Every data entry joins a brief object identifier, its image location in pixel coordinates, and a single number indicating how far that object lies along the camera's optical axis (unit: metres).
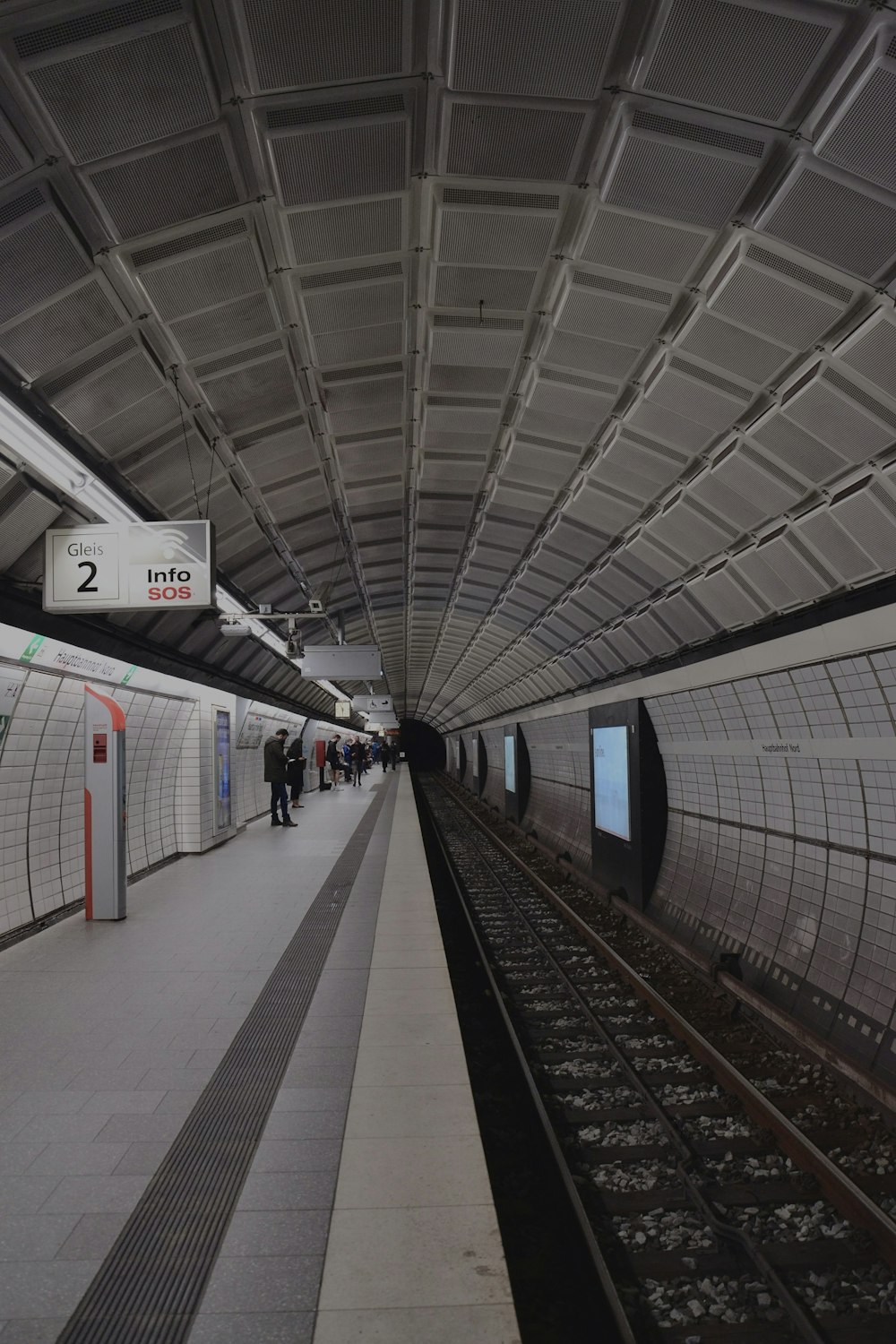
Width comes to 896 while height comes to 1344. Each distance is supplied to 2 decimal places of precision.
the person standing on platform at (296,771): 17.52
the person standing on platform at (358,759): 33.99
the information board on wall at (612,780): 11.34
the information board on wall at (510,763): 22.56
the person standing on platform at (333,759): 32.03
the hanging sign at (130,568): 6.22
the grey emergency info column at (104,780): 7.77
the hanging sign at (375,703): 29.48
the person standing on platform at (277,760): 15.32
